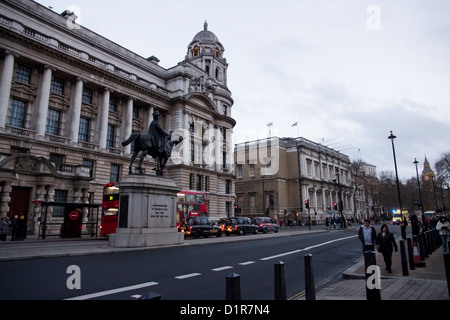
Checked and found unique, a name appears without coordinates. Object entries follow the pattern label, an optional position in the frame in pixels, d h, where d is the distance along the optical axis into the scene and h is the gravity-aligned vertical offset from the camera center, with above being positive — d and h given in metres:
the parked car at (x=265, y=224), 31.58 -1.05
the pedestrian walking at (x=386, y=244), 8.47 -0.87
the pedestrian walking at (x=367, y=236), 9.73 -0.70
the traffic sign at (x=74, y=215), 21.45 +0.06
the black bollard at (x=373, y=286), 4.22 -1.01
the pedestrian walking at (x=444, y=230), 12.09 -0.64
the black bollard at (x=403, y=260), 7.80 -1.21
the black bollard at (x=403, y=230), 17.91 -0.95
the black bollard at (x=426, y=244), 11.51 -1.20
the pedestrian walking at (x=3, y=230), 18.63 -0.86
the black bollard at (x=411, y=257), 8.87 -1.27
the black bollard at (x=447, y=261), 4.42 -0.70
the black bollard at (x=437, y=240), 14.66 -1.32
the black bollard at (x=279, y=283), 4.30 -0.98
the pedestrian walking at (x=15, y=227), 18.92 -0.69
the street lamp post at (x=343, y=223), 40.25 -1.15
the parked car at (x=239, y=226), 27.62 -1.03
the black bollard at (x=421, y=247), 9.77 -1.09
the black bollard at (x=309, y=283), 5.26 -1.21
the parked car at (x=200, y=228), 22.78 -0.96
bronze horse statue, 14.90 +3.46
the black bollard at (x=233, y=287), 3.25 -0.78
